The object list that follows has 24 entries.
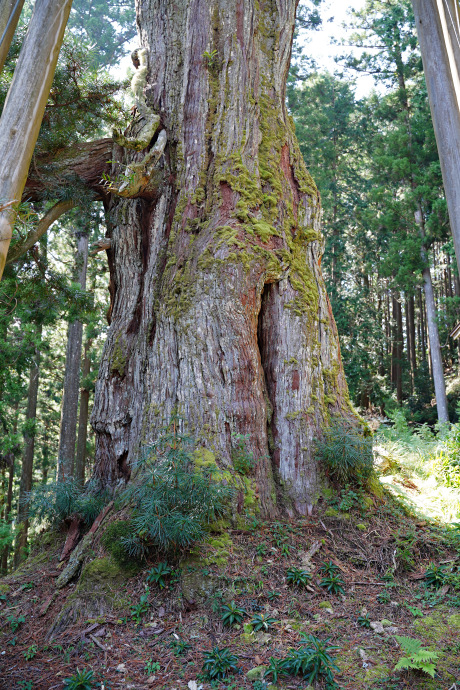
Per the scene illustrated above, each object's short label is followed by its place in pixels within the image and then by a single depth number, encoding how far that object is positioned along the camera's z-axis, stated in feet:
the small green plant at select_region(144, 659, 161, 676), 8.42
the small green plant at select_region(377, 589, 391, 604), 10.37
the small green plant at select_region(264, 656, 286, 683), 8.03
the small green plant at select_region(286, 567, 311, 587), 10.77
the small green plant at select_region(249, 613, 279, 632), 9.38
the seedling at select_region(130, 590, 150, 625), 9.98
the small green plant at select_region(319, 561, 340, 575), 11.21
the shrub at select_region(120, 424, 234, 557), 10.26
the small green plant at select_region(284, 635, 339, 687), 7.88
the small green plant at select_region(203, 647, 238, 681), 8.14
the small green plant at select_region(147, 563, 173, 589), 10.49
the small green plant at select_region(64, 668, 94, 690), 7.84
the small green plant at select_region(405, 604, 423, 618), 9.40
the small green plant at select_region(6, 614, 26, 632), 10.50
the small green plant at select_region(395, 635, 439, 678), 7.43
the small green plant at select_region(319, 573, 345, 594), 10.72
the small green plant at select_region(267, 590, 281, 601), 10.28
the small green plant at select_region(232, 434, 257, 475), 12.99
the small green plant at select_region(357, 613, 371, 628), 9.56
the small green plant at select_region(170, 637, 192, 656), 8.88
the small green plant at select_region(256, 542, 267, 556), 11.50
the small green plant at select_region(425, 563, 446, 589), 10.98
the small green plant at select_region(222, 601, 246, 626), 9.52
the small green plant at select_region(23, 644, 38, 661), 9.20
